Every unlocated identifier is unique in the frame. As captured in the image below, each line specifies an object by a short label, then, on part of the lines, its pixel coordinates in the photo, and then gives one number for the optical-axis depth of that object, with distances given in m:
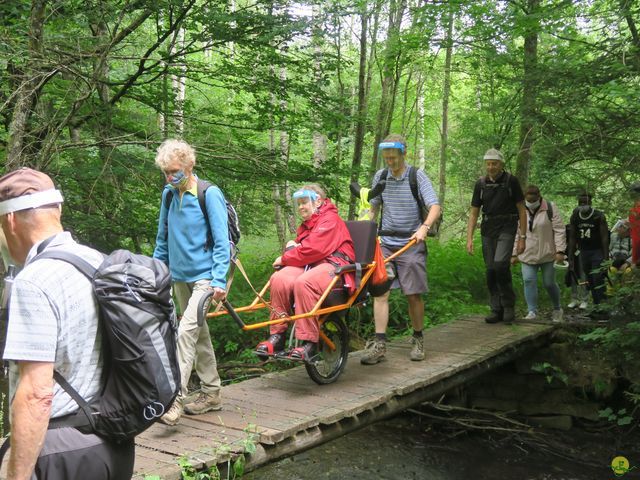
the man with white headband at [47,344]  2.09
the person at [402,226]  7.00
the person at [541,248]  9.32
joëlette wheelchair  6.02
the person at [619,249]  9.45
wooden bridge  4.45
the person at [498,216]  8.46
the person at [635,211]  7.27
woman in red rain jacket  5.83
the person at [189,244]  4.66
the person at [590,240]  9.96
